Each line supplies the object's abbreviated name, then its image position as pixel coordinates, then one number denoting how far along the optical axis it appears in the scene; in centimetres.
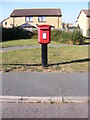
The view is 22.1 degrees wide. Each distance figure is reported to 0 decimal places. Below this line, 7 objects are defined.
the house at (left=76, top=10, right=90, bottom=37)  4823
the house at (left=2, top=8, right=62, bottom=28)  5459
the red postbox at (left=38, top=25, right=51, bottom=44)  841
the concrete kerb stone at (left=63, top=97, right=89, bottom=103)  518
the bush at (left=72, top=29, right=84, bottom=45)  2219
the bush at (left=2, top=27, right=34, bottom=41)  2994
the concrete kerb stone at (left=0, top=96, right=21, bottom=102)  521
